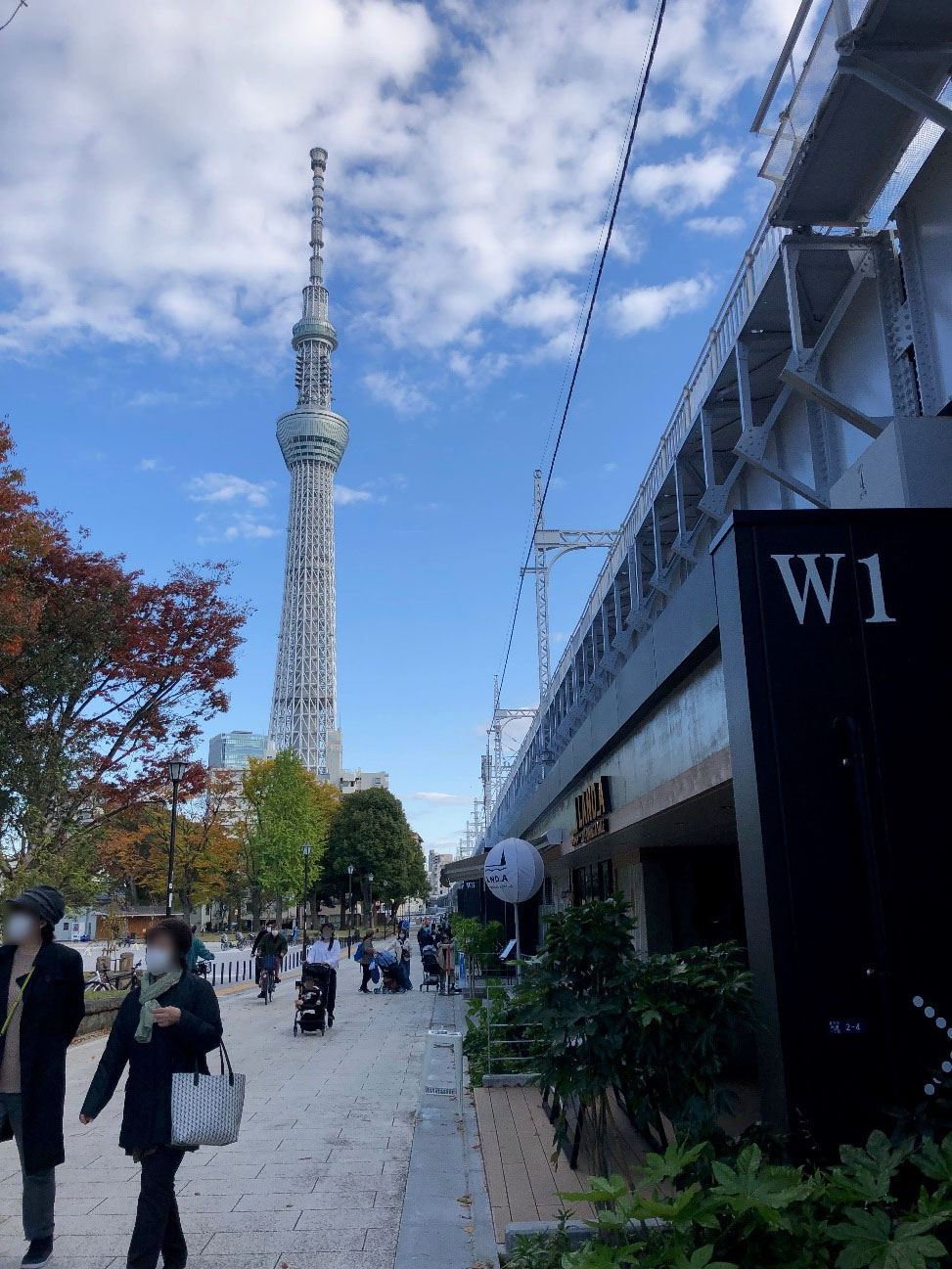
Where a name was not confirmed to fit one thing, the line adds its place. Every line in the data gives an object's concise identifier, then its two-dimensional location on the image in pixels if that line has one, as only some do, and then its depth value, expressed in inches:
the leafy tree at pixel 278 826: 1941.4
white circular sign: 533.3
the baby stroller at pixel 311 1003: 567.8
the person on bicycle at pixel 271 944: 816.3
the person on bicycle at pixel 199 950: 614.4
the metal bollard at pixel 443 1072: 358.0
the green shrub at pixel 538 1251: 153.3
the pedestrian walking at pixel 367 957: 908.0
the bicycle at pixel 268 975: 801.6
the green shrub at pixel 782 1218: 100.9
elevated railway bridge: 176.9
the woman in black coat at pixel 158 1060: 167.2
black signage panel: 172.1
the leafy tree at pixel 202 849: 1485.0
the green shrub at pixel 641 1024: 175.8
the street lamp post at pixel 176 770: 637.9
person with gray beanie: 179.2
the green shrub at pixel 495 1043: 371.9
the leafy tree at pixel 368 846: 2719.0
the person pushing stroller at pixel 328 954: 591.7
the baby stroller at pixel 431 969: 864.9
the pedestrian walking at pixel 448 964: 860.6
